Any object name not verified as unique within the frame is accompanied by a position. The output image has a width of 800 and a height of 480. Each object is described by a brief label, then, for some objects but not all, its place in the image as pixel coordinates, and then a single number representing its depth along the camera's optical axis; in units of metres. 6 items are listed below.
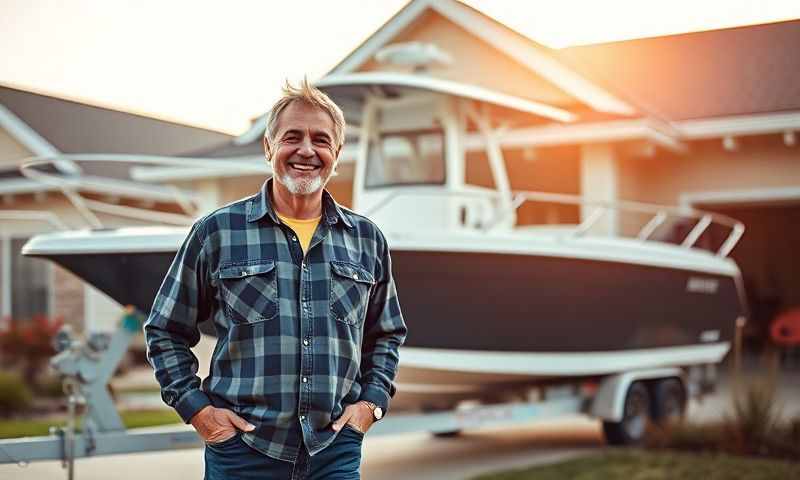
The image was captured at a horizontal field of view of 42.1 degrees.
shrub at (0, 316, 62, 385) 12.95
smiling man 2.86
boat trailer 5.19
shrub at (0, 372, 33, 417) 10.55
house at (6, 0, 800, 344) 11.45
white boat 6.70
